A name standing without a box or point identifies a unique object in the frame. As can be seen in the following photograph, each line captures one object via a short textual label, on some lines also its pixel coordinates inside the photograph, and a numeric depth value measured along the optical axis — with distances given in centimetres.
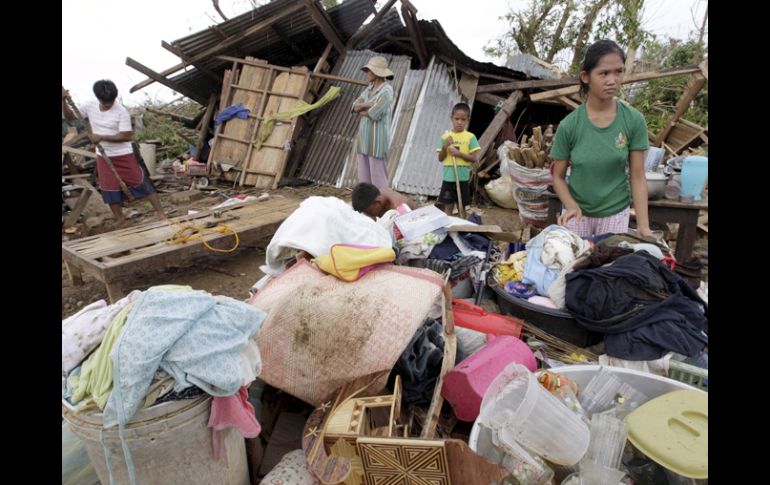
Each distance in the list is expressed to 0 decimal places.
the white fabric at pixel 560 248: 271
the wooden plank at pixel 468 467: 143
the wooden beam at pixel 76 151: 696
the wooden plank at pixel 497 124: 726
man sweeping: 522
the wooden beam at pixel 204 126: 945
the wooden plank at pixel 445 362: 198
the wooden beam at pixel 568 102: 702
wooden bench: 398
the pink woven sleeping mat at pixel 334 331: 206
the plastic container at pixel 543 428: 168
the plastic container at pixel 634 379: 201
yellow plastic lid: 157
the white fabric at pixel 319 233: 275
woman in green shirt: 249
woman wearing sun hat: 579
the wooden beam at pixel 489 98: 760
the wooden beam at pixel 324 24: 746
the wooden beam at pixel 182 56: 788
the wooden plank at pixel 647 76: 573
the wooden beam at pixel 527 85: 698
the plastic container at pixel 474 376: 206
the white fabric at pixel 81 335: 161
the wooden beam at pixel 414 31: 692
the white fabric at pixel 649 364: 221
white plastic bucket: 156
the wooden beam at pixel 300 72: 823
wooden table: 333
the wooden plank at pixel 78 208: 646
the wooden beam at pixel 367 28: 777
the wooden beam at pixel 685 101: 619
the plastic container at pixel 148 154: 953
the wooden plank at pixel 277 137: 839
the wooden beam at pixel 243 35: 763
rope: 453
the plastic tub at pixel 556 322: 256
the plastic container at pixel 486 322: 263
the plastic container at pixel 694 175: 332
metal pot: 341
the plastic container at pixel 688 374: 218
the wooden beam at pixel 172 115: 1098
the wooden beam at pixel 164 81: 770
